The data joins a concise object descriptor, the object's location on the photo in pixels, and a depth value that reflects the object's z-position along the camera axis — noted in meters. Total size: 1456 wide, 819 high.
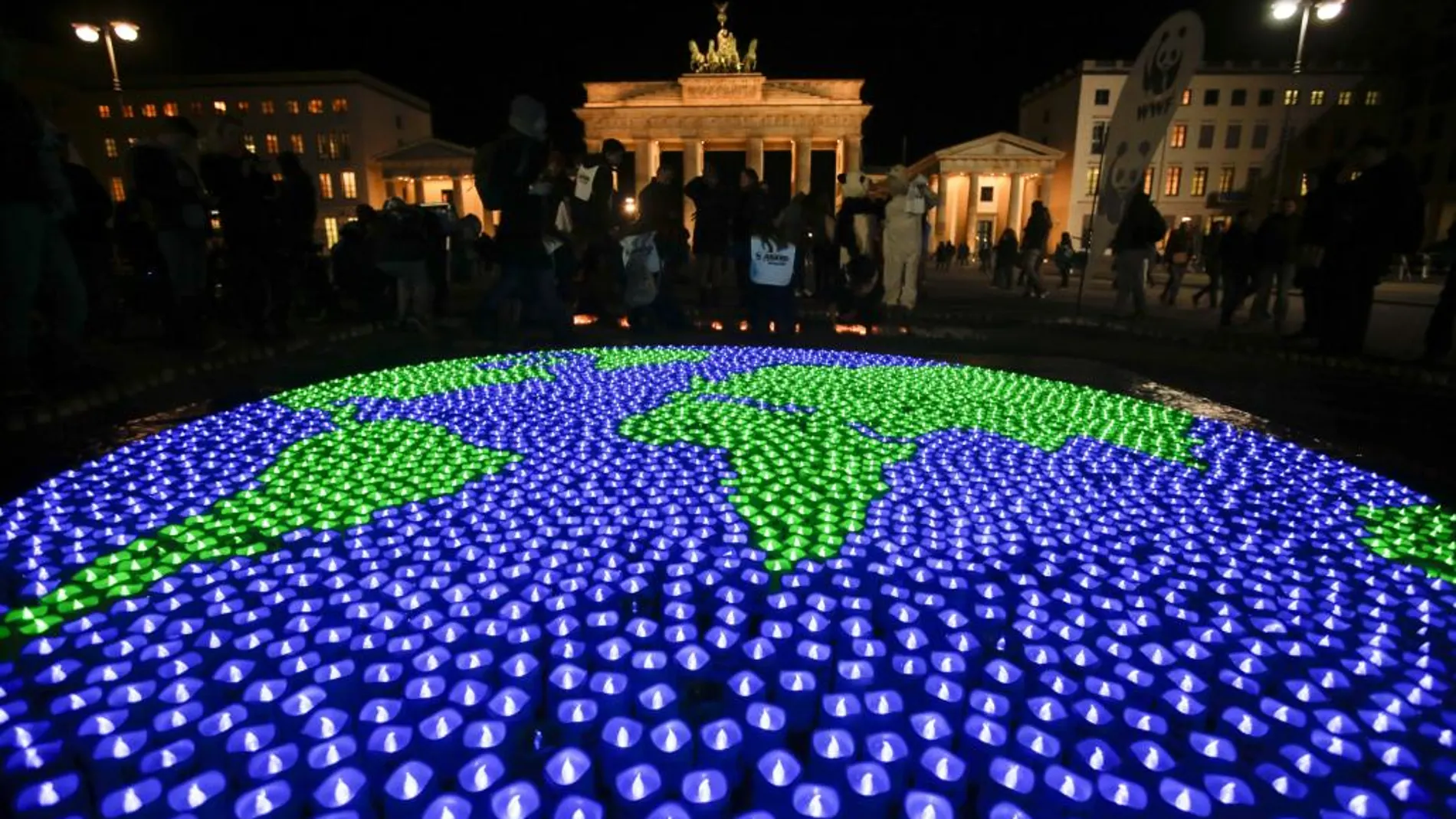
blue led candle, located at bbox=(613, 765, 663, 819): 1.45
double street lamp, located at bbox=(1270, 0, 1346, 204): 16.67
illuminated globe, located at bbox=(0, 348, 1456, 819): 1.55
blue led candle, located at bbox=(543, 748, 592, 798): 1.50
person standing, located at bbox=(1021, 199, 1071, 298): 15.91
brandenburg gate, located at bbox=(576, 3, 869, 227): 53.66
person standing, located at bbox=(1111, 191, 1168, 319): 10.13
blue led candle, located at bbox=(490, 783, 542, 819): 1.42
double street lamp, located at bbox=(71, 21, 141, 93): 17.45
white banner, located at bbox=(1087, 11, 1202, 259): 7.78
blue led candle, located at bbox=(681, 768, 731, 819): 1.46
